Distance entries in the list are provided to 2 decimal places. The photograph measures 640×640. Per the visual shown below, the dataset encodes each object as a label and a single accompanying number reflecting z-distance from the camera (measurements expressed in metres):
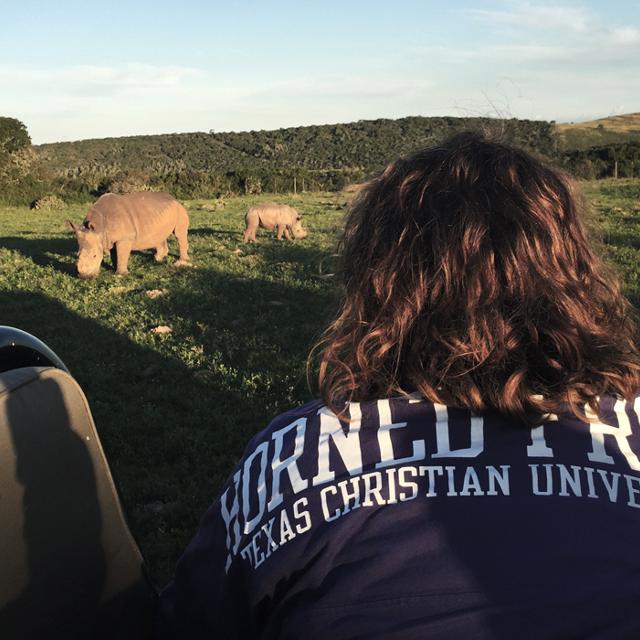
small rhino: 18.39
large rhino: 13.11
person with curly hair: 1.07
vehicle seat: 1.52
